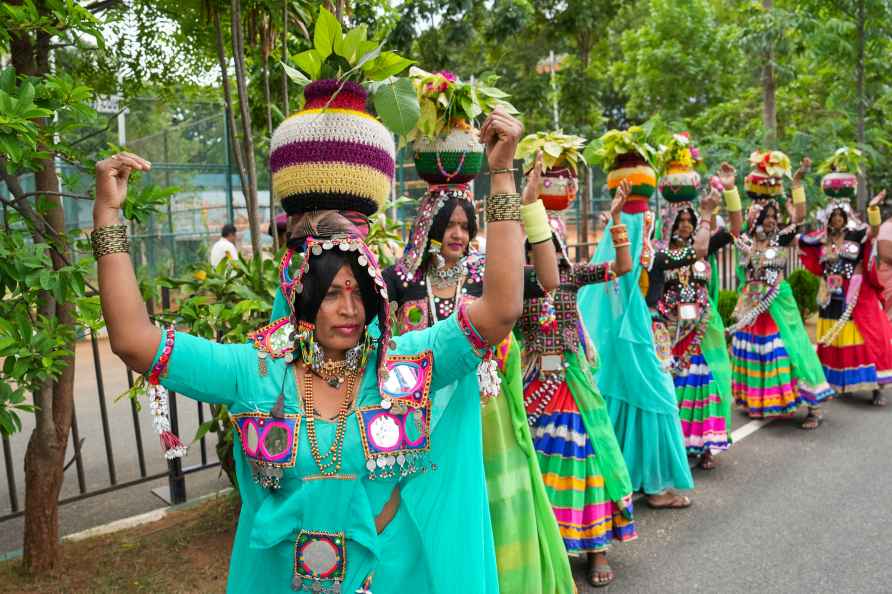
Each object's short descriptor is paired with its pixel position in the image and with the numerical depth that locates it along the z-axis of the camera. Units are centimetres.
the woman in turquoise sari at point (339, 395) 208
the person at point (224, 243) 1011
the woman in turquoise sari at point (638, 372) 471
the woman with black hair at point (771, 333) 659
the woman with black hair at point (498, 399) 324
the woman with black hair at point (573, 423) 395
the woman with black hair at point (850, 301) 733
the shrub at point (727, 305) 986
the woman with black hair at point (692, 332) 540
